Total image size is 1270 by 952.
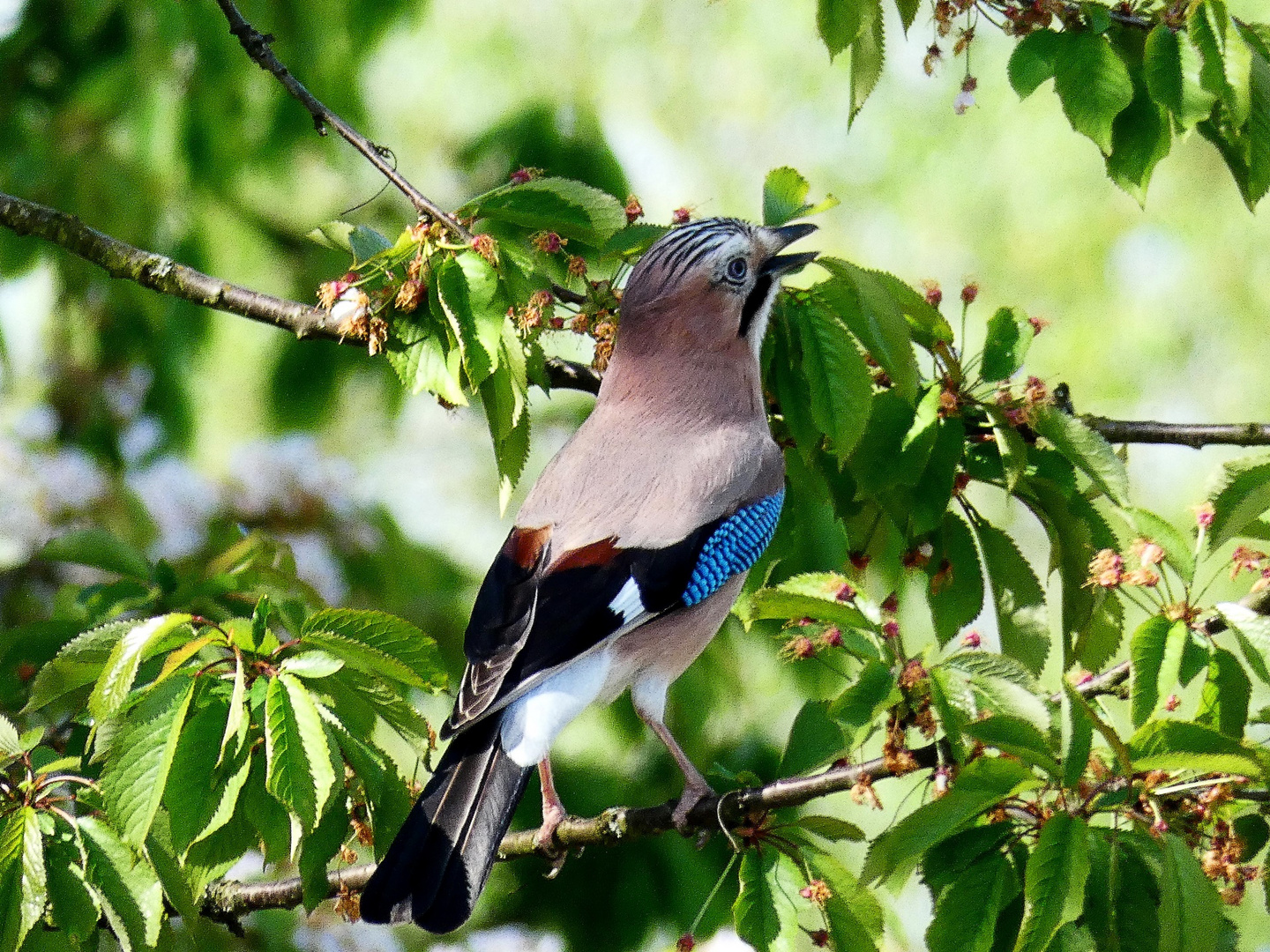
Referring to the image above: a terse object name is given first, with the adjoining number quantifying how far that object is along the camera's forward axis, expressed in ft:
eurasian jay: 17.52
